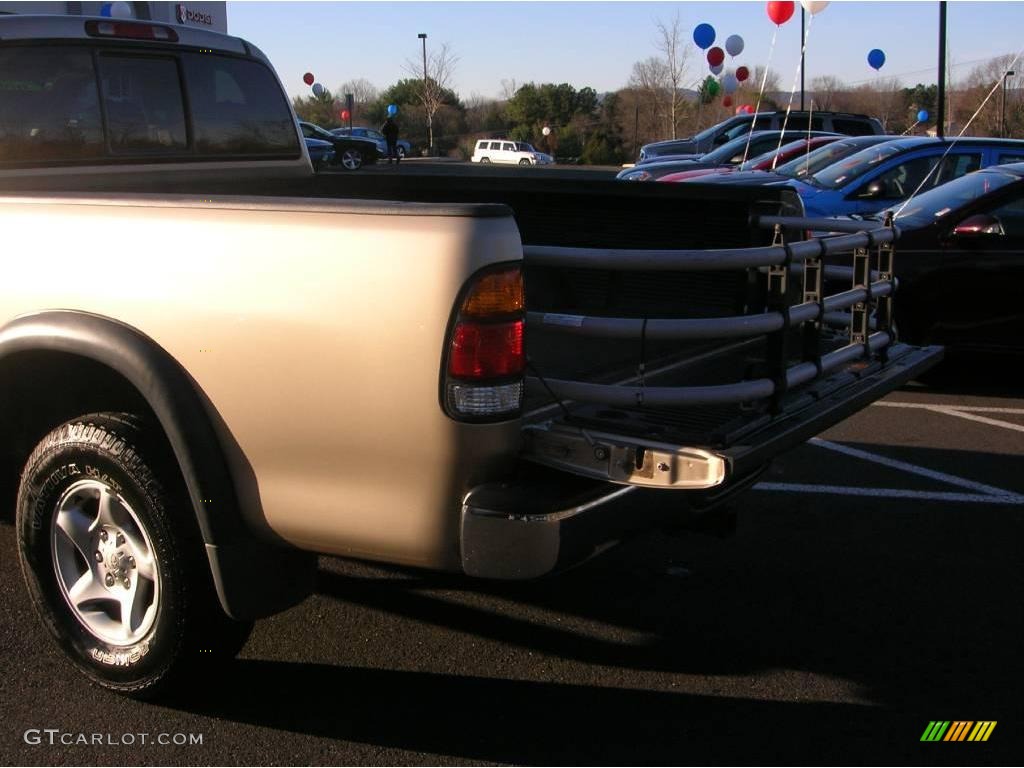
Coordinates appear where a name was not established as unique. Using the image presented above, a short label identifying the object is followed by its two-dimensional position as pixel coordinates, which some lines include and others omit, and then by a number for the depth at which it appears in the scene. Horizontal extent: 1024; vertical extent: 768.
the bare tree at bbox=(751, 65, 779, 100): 53.46
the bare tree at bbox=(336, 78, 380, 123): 78.98
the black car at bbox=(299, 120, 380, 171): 32.03
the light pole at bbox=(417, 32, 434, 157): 65.94
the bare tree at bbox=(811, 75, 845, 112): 51.20
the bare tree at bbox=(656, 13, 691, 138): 49.06
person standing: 43.16
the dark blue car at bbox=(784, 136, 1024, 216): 11.27
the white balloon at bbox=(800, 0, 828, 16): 12.58
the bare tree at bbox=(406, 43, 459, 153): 67.50
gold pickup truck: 2.89
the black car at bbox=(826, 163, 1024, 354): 7.63
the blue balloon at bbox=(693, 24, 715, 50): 29.78
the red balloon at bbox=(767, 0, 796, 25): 15.13
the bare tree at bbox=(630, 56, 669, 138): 53.09
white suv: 54.34
